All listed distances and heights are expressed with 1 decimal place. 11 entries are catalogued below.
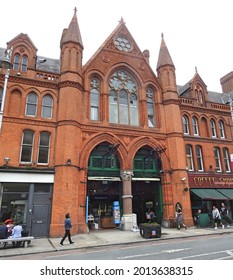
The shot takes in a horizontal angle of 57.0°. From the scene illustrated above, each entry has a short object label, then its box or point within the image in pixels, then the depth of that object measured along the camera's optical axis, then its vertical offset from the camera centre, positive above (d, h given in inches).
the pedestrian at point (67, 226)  479.5 -52.2
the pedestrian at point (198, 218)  713.6 -59.6
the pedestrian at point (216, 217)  694.5 -53.2
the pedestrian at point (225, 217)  730.2 -56.3
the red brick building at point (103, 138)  607.8 +209.7
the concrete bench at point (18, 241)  446.6 -80.6
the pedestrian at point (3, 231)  460.4 -58.5
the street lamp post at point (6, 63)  474.3 +300.5
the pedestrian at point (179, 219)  669.9 -55.8
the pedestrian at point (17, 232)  469.5 -61.9
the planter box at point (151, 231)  528.4 -71.3
